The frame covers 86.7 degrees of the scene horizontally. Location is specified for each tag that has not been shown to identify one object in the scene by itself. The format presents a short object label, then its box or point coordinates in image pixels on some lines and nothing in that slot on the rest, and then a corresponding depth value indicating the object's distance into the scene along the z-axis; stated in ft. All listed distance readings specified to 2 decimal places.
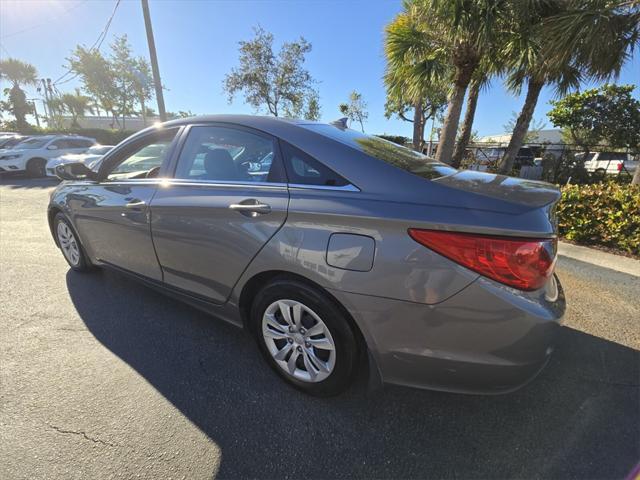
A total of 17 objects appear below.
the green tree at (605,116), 51.21
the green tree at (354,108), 124.00
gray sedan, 4.64
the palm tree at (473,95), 25.41
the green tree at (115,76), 84.94
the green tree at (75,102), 149.95
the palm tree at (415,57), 25.00
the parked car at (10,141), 43.19
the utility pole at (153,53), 33.12
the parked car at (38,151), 37.96
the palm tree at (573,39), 18.13
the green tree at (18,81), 111.04
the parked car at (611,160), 54.13
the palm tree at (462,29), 20.16
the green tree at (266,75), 61.67
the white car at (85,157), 32.76
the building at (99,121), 161.79
